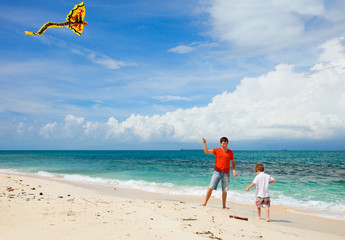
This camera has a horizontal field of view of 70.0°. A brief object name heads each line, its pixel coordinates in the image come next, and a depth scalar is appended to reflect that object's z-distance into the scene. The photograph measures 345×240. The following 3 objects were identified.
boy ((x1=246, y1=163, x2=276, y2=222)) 6.33
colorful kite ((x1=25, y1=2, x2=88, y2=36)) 8.23
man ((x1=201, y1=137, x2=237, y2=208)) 7.38
